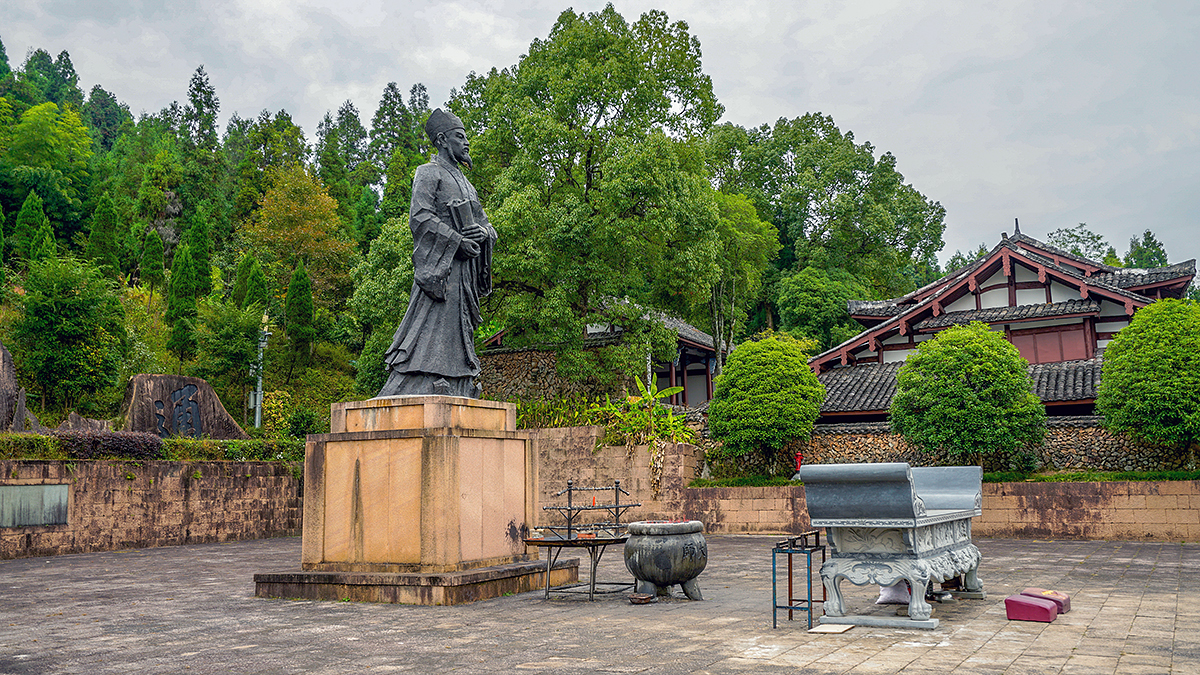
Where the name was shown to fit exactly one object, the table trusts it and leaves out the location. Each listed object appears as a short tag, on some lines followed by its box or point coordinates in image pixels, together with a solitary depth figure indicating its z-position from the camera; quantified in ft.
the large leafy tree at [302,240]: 109.09
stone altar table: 19.12
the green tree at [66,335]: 61.52
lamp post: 75.10
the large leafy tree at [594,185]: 62.34
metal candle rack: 29.04
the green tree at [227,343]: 79.15
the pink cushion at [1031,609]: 20.16
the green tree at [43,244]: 91.61
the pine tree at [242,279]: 103.51
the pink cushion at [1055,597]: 21.38
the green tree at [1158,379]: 45.01
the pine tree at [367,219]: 122.72
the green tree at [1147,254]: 146.18
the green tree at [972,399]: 49.57
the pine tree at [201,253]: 102.27
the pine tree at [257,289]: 95.11
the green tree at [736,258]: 82.65
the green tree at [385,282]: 62.64
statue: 27.43
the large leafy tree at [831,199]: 107.34
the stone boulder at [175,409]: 55.88
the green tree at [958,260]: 155.06
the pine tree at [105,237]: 106.83
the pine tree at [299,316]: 96.17
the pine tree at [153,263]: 109.81
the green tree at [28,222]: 104.63
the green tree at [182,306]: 87.71
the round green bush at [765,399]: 55.47
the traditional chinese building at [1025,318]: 61.36
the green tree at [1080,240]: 136.46
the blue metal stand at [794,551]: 19.90
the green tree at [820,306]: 99.66
